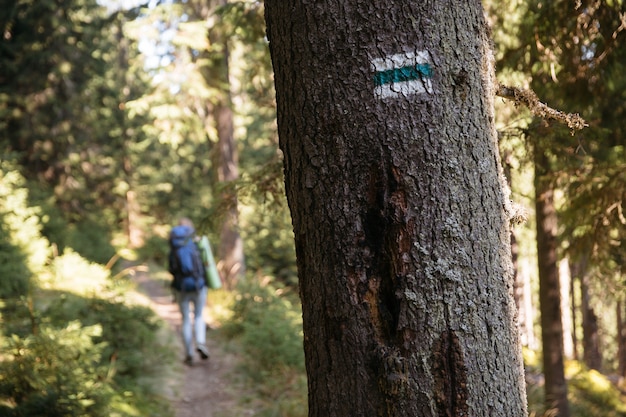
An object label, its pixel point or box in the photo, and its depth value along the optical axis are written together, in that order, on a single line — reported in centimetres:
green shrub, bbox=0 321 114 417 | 466
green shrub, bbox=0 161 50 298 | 856
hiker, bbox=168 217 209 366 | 854
